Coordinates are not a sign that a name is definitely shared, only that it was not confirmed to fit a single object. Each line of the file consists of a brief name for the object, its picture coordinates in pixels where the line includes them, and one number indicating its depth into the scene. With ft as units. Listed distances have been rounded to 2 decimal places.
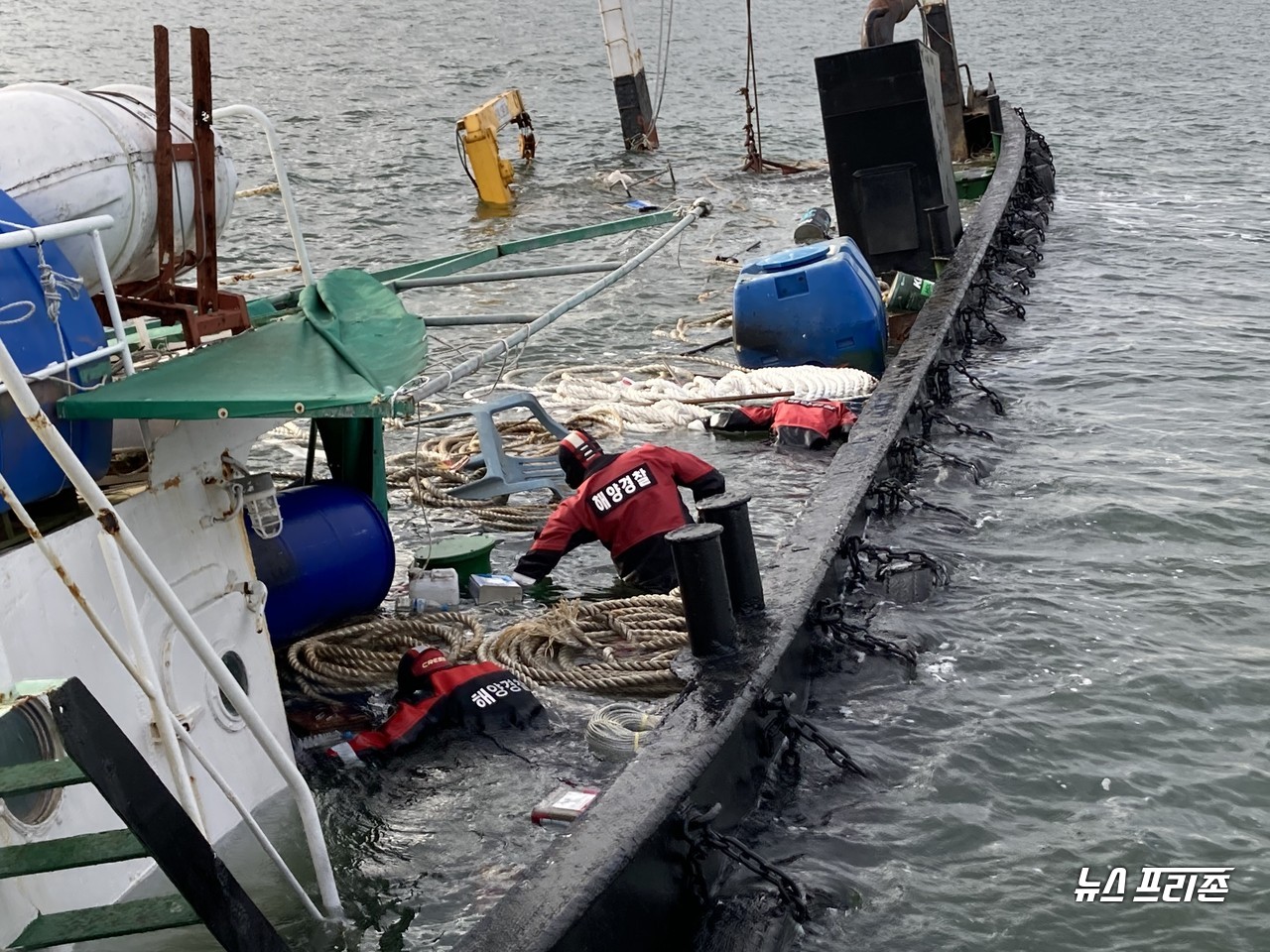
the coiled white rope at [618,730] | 20.03
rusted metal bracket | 18.74
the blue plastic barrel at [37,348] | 15.75
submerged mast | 92.58
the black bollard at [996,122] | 78.23
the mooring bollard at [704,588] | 17.63
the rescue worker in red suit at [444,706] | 20.80
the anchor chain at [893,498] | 27.99
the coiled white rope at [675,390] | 37.78
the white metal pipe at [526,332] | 18.85
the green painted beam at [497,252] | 30.66
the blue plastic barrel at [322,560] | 23.32
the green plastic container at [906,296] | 45.06
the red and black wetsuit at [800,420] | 35.14
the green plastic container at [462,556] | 27.12
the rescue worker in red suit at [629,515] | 25.48
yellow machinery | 81.00
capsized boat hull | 13.37
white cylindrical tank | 17.69
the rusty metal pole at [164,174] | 17.94
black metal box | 50.72
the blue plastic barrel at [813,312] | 40.65
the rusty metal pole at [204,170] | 18.53
